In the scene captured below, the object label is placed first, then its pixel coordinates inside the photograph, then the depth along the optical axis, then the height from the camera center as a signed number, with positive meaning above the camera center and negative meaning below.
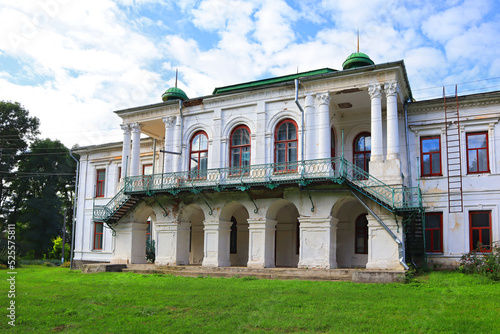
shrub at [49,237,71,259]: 40.93 -2.21
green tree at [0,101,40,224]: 43.97 +7.37
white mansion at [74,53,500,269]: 19.75 +2.36
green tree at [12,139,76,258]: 43.75 +2.77
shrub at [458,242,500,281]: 16.30 -1.18
